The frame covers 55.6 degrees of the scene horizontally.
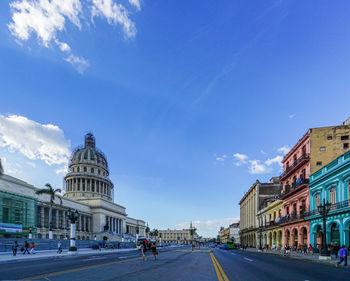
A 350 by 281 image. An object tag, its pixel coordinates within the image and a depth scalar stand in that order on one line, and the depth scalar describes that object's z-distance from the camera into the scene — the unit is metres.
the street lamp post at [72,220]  39.74
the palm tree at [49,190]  63.22
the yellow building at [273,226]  59.88
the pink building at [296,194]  45.00
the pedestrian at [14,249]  30.59
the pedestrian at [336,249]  30.25
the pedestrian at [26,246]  33.95
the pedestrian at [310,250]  39.69
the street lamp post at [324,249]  28.91
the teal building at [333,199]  32.69
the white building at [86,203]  66.81
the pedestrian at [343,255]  22.26
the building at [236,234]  146.18
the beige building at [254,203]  83.31
